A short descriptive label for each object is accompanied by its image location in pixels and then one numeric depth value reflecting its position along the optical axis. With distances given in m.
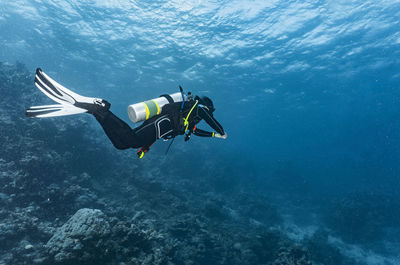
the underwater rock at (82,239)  5.18
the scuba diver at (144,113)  3.44
